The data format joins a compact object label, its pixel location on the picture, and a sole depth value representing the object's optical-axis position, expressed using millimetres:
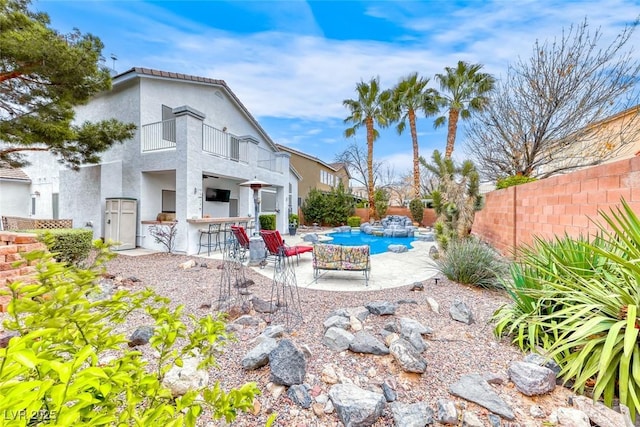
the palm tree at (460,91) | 16828
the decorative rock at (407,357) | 2646
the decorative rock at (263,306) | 4281
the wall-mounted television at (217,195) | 13703
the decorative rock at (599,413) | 2008
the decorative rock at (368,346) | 2988
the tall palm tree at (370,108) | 20375
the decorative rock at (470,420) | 2072
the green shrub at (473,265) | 5738
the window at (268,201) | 17844
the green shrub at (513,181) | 8828
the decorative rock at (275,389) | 2405
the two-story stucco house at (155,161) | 9734
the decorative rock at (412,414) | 2080
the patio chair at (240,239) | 8508
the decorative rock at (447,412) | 2121
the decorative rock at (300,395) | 2314
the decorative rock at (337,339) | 3129
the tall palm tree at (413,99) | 19500
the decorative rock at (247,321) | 3811
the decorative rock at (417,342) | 3010
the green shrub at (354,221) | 22047
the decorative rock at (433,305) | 4301
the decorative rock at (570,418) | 2021
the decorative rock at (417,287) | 5658
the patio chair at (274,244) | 7638
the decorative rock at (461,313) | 3867
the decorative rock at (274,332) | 3275
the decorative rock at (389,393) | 2363
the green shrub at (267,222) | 15318
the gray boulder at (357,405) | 2100
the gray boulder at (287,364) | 2488
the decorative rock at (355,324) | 3641
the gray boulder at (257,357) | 2715
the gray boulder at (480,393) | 2191
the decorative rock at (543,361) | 2611
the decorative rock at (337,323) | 3604
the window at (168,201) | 11500
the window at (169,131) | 10719
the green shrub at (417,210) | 22427
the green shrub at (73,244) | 5941
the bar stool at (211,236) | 10159
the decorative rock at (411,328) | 3330
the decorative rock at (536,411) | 2174
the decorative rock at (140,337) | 3160
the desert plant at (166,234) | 9719
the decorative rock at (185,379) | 2381
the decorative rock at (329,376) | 2566
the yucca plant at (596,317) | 2107
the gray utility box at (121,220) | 9852
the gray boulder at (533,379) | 2355
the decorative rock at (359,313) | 3992
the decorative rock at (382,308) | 4094
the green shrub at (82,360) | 757
